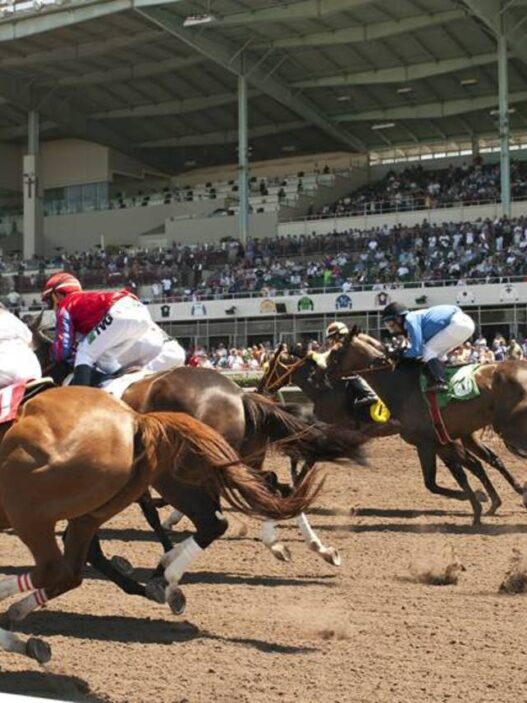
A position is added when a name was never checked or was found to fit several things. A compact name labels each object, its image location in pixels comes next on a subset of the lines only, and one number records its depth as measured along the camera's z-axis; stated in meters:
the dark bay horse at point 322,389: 9.52
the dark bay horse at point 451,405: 8.70
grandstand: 31.36
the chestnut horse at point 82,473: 4.22
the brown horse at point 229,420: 5.72
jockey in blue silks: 8.73
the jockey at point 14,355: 4.83
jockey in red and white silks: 6.25
